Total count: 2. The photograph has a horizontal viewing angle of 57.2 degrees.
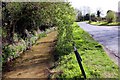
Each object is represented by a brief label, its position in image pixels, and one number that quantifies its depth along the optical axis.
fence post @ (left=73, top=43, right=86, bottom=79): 2.91
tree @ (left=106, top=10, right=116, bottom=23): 25.40
